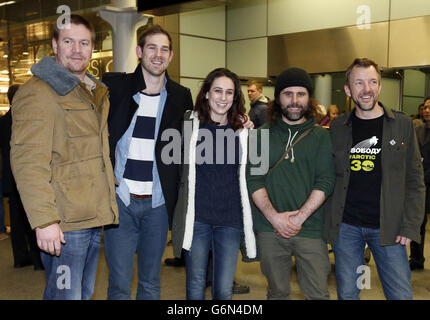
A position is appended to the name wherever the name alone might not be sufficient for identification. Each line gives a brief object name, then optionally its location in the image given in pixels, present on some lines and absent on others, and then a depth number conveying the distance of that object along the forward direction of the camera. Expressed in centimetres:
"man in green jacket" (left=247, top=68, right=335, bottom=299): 265
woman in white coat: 259
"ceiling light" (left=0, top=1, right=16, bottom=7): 1222
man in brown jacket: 201
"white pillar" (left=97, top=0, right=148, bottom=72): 668
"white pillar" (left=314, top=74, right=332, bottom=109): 1018
